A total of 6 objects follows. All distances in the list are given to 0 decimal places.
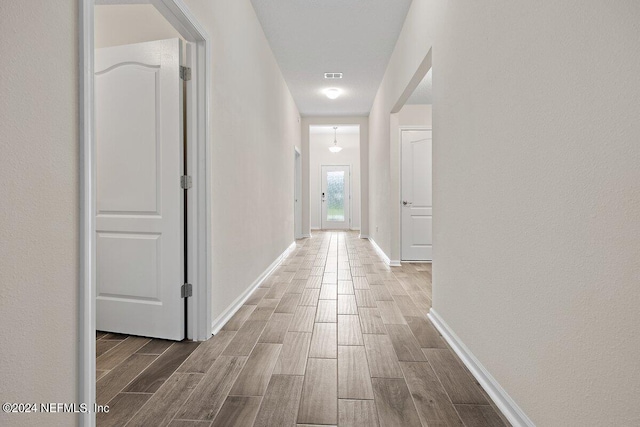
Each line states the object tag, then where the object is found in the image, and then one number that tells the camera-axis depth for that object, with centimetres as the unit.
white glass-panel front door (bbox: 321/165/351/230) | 1127
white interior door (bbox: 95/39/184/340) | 229
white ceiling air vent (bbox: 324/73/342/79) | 544
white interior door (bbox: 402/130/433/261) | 545
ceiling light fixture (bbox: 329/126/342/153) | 1007
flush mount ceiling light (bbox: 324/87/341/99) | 610
